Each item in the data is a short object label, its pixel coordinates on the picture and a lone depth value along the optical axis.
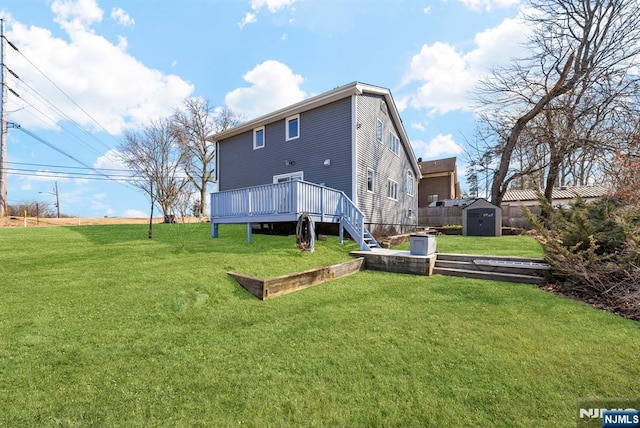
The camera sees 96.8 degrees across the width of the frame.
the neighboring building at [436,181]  29.58
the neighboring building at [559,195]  22.41
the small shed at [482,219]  14.89
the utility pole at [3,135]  15.70
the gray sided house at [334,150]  10.88
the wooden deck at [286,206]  8.11
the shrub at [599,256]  4.55
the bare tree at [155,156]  21.95
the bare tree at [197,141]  26.42
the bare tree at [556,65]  12.04
